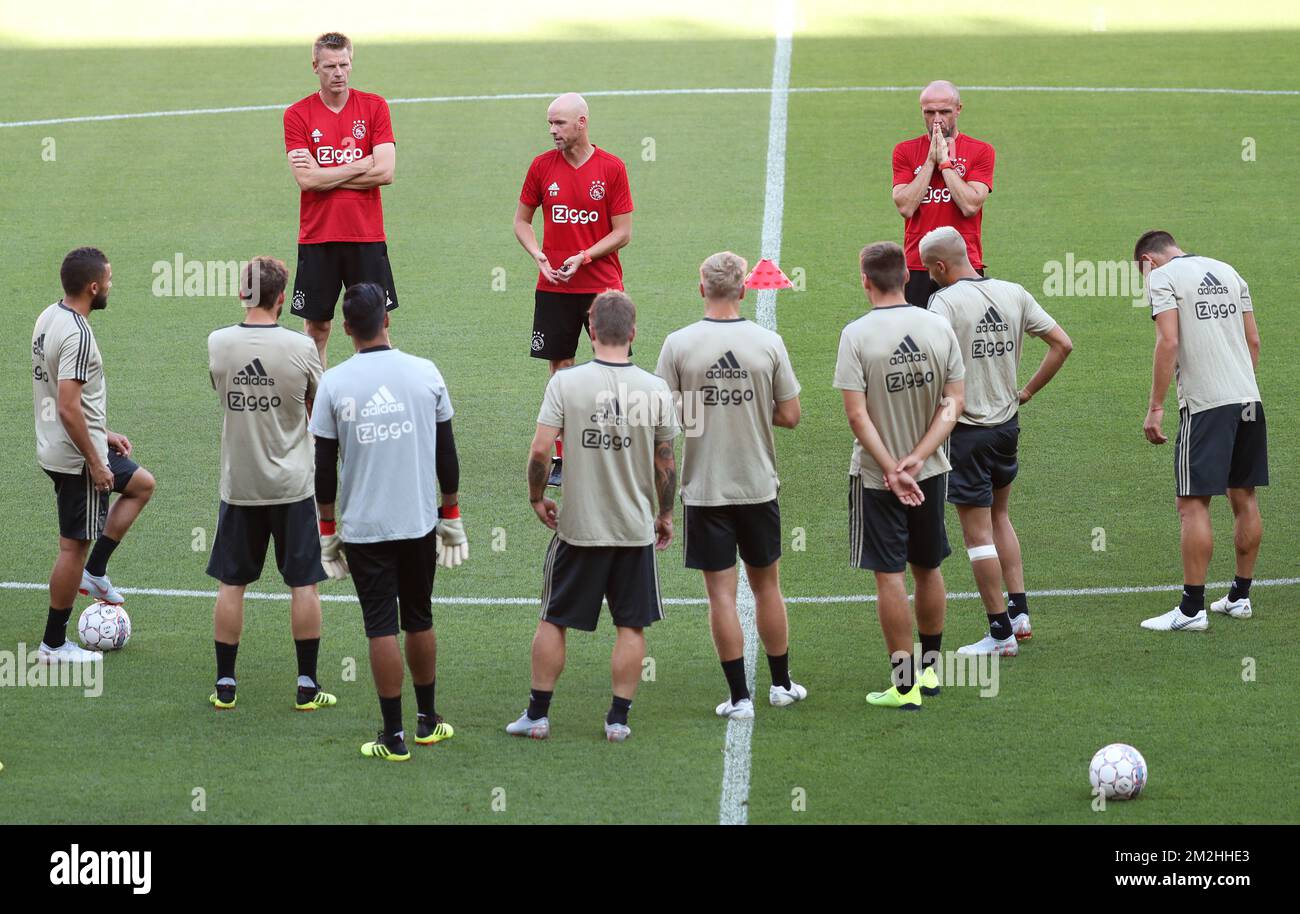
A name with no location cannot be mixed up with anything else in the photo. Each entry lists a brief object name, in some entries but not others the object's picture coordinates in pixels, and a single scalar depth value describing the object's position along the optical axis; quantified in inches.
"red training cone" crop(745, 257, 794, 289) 879.9
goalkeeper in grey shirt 605.9
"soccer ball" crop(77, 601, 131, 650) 740.6
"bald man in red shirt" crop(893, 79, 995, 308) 869.8
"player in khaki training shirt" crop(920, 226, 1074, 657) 722.8
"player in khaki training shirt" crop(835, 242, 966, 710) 658.2
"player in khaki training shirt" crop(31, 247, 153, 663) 698.8
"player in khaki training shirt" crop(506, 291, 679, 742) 622.2
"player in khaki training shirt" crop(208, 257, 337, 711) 647.1
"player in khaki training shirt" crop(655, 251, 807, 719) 646.5
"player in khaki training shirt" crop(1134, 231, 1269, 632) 754.8
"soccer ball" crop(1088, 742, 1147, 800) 577.6
